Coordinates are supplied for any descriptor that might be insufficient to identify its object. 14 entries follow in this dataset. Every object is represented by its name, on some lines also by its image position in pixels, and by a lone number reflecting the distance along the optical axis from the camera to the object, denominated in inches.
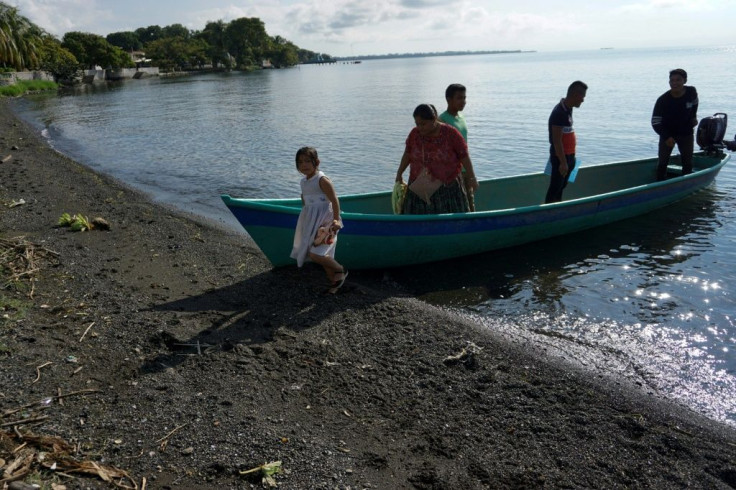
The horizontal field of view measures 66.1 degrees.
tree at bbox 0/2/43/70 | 2017.7
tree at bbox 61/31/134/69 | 3336.6
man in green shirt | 263.7
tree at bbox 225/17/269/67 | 5669.3
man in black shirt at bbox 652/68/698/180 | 384.8
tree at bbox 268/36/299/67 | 6722.4
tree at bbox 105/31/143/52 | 5702.8
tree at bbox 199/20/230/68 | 5516.7
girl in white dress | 235.9
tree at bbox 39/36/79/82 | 2605.8
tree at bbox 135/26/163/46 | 6314.0
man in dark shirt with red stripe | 300.3
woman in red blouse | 257.1
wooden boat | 263.9
